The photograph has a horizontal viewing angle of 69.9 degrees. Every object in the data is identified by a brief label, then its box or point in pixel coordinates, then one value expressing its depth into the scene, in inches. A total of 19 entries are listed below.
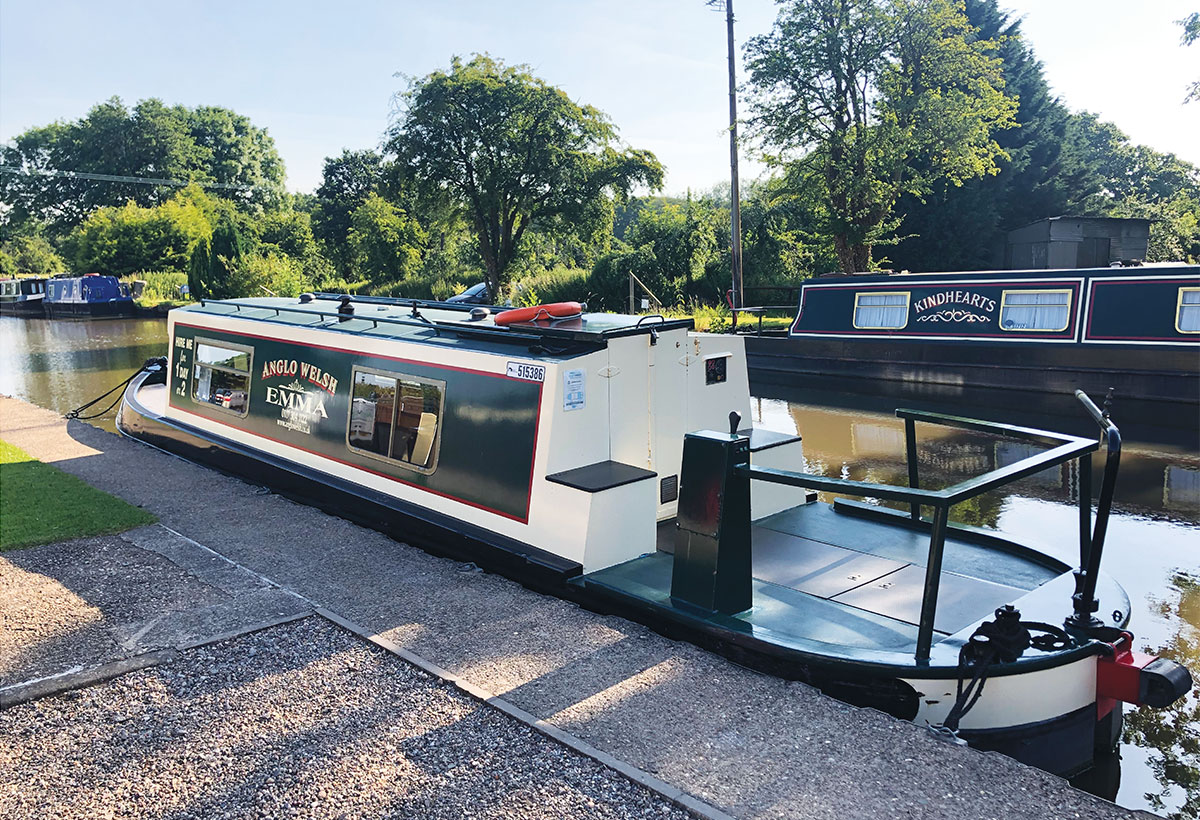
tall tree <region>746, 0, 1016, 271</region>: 879.7
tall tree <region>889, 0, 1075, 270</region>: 1108.5
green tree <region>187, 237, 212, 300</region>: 1301.7
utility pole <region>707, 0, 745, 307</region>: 815.7
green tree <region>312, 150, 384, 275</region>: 1758.1
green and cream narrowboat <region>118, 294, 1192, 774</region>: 162.7
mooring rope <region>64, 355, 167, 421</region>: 506.9
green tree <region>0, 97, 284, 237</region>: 2261.3
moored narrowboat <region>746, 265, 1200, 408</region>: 535.8
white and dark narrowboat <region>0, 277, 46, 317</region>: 1499.8
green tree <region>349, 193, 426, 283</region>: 1459.2
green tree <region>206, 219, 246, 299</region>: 1275.8
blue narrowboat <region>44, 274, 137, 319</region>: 1382.9
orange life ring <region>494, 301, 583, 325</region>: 251.1
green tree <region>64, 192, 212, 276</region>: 1670.8
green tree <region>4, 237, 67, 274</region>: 2753.4
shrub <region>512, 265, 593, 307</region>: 1037.8
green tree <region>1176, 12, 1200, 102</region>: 680.4
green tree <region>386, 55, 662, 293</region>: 1075.9
